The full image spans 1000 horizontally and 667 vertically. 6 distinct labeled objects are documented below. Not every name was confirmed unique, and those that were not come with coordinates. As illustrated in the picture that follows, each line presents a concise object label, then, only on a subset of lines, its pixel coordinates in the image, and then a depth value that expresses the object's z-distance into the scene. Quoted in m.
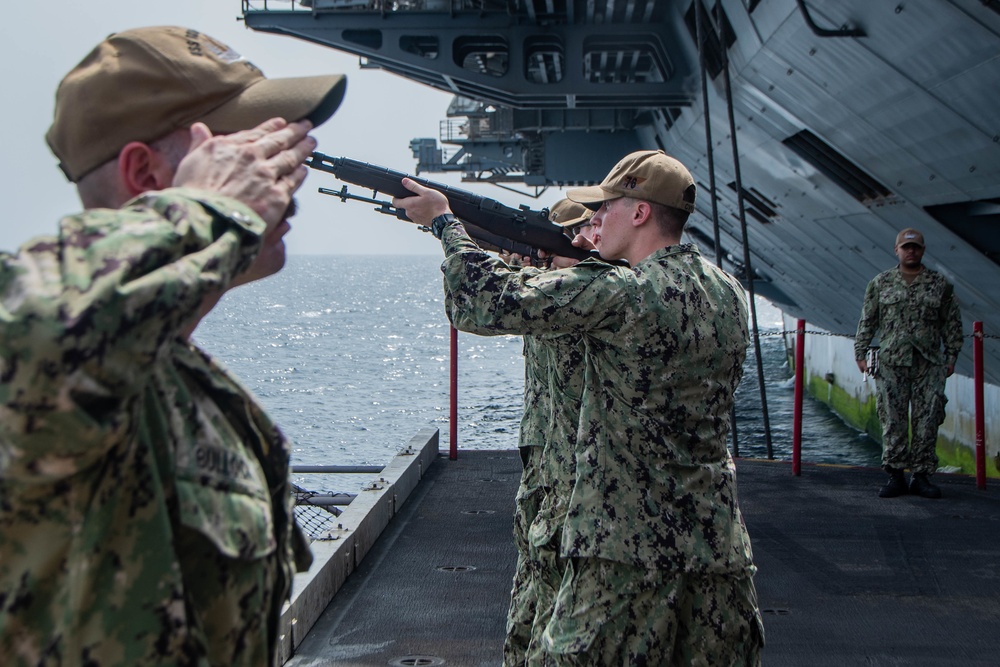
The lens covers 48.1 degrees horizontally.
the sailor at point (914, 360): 8.20
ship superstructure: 7.63
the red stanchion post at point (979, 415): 8.58
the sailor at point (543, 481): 3.56
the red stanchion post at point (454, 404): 9.40
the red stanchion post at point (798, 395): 9.00
